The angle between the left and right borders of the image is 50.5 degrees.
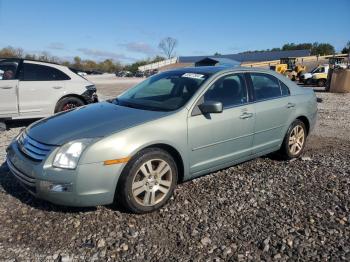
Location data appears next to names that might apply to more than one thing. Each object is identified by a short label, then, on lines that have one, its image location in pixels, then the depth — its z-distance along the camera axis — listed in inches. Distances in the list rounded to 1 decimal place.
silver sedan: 142.3
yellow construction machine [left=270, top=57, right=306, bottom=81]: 1334.9
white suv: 321.1
